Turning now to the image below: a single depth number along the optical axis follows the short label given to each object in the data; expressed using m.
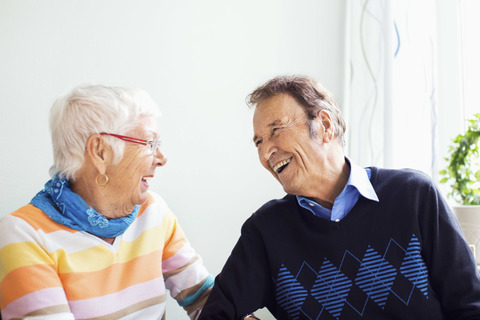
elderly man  1.25
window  2.23
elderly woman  1.27
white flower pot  1.67
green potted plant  1.82
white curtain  2.07
